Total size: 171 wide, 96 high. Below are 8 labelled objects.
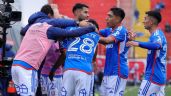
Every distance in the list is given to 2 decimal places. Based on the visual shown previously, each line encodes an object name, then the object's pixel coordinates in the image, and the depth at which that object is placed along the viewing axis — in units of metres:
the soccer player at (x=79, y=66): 11.73
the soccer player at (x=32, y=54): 11.88
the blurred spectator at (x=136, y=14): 37.28
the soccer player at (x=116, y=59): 13.63
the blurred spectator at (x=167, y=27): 36.65
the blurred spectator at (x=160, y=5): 35.65
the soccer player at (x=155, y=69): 13.20
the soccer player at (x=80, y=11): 12.75
